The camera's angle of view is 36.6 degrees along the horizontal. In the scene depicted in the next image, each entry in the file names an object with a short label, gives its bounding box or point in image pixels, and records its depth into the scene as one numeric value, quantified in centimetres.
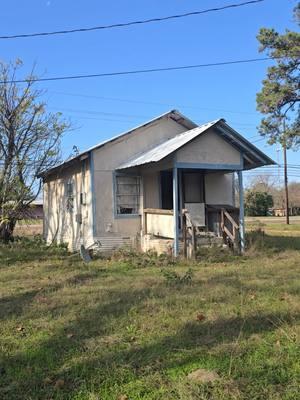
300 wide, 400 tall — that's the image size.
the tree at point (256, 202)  6253
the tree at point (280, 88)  2155
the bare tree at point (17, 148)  1745
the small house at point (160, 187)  1334
